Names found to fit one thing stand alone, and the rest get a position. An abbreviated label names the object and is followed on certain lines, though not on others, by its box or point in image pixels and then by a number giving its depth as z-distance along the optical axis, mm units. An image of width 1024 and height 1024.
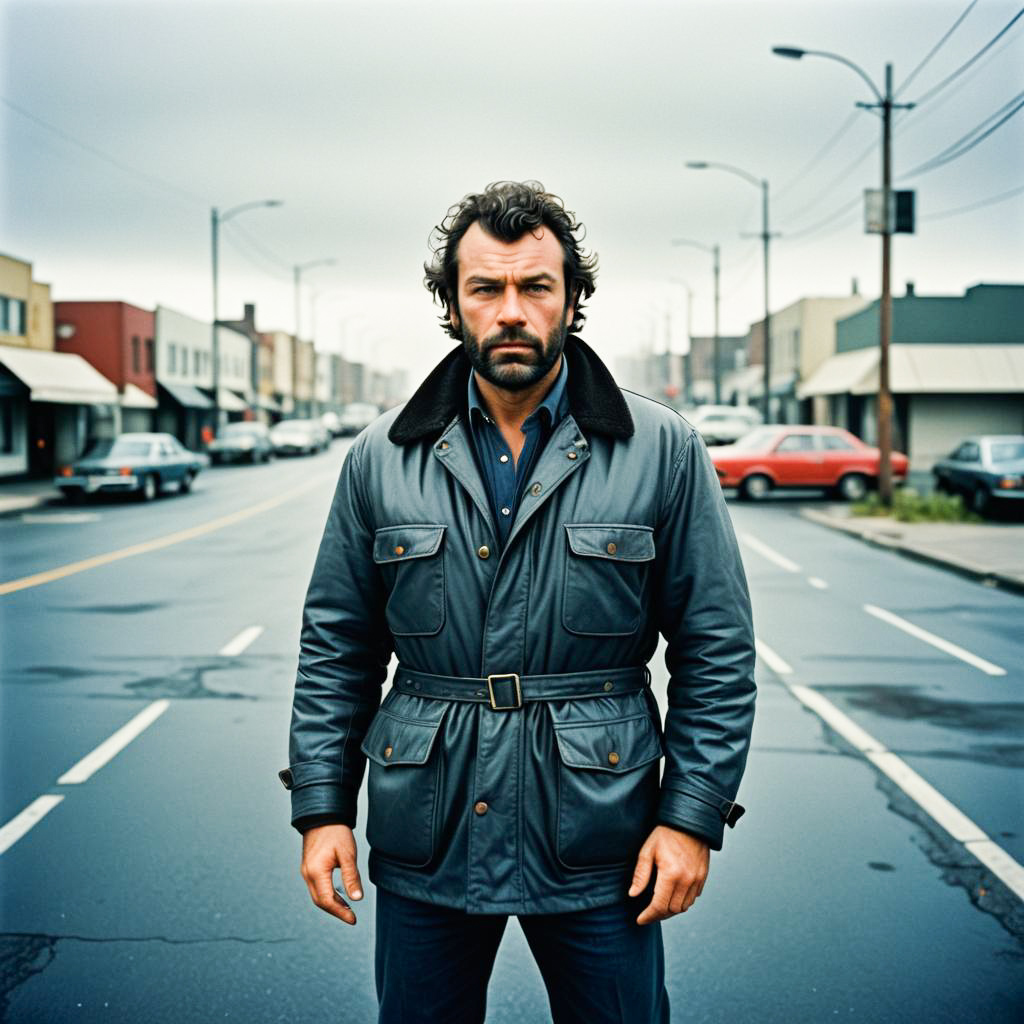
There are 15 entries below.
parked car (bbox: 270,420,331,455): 56312
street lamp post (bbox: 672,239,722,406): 53375
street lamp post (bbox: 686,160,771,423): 36500
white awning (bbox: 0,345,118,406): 34875
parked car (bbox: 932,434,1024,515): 21781
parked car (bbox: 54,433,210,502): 27573
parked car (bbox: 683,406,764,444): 41875
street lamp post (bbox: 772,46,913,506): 22297
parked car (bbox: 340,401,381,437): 84256
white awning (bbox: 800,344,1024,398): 42594
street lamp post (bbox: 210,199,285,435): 49603
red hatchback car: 26875
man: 2436
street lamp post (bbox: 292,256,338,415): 69562
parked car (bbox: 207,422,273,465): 48219
